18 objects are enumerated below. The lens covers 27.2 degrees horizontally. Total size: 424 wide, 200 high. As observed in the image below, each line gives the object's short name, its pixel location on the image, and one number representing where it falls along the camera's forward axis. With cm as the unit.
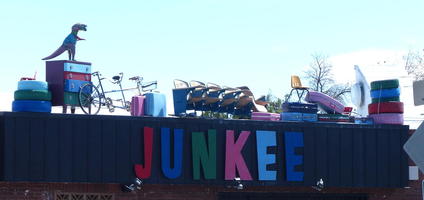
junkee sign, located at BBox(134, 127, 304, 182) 2172
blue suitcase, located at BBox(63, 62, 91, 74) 2201
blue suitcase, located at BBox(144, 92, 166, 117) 2222
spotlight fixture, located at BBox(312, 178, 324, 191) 2337
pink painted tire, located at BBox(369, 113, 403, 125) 2477
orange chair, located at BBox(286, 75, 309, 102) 2548
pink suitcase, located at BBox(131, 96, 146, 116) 2225
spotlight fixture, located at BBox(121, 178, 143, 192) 2122
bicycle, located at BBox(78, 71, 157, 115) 2216
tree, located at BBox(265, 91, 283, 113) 4953
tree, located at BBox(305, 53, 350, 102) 5541
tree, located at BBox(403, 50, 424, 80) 5953
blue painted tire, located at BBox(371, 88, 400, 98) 2486
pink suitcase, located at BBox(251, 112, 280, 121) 2402
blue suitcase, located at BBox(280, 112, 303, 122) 2394
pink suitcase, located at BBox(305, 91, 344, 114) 2525
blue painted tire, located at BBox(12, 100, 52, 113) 2064
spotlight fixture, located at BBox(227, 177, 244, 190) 2250
